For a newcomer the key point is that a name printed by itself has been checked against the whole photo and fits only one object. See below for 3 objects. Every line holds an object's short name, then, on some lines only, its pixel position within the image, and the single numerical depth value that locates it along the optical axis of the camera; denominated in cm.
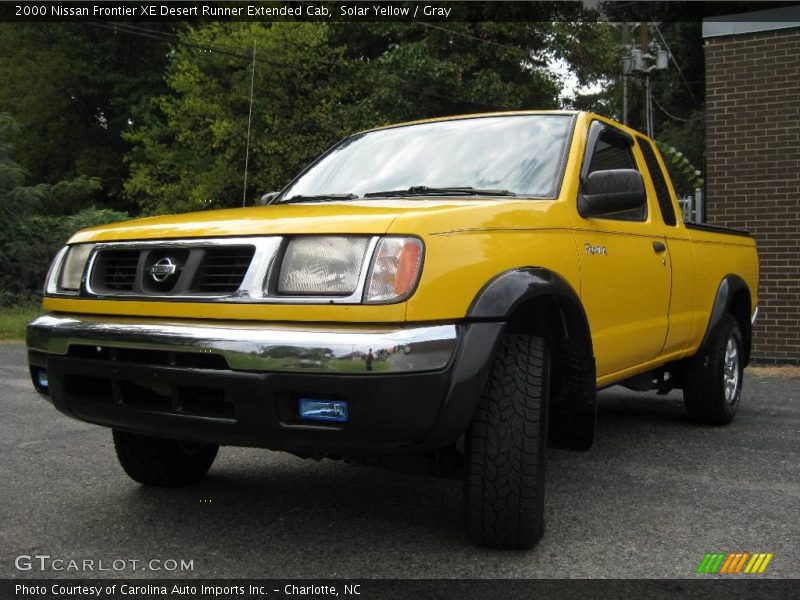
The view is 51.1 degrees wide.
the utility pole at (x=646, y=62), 2050
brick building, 923
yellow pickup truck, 260
